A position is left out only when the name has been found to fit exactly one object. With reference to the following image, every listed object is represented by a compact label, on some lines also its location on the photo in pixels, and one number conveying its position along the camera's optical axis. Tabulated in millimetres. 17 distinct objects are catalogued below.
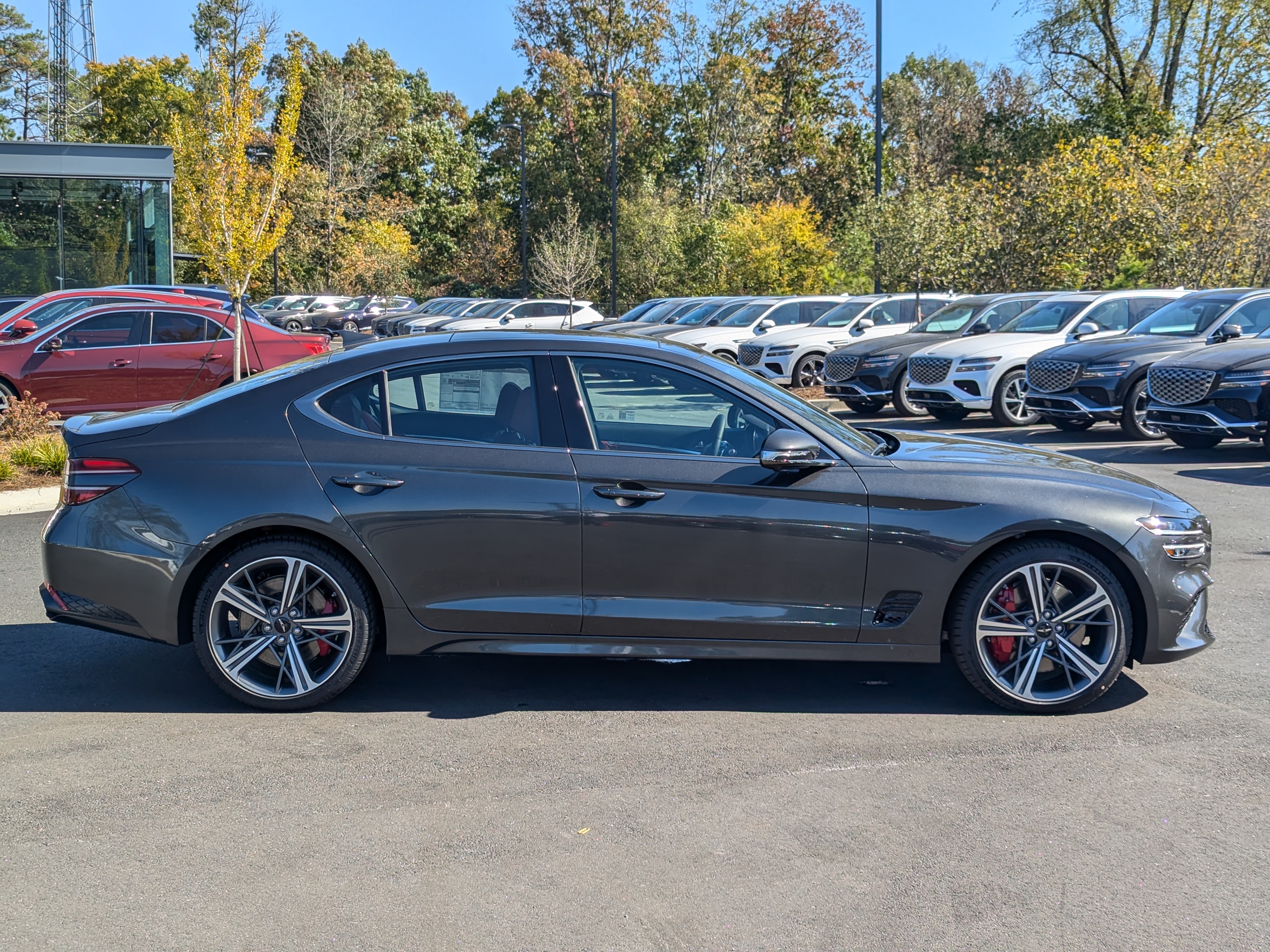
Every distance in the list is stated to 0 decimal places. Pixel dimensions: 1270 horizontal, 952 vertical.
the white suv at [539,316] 34812
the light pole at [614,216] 39062
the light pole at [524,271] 49188
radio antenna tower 60625
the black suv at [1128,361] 14859
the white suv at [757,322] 24125
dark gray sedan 5023
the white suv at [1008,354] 16672
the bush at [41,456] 11352
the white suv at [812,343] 22281
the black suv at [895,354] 18281
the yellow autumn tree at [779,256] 42312
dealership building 26125
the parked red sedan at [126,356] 14305
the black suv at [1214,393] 13078
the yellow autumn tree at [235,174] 16359
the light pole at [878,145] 30812
